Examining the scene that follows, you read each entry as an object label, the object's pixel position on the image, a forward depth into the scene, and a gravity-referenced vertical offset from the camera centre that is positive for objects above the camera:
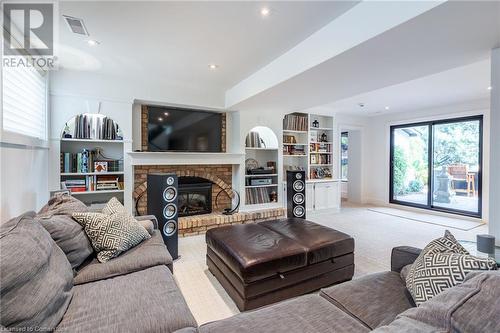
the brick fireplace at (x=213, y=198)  4.04 -0.59
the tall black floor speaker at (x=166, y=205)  2.94 -0.48
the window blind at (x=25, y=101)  2.22 +0.67
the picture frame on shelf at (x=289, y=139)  5.42 +0.60
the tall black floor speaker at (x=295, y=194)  3.73 -0.43
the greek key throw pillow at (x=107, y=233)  1.87 -0.53
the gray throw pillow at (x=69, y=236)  1.60 -0.49
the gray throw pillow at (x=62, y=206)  1.90 -0.34
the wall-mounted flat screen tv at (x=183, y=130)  4.05 +0.62
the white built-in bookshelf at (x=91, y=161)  3.48 +0.07
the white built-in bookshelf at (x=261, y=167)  4.81 -0.03
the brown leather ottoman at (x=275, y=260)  1.94 -0.81
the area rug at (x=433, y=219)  4.53 -1.08
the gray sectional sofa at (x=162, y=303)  0.78 -0.73
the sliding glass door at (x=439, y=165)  5.02 +0.02
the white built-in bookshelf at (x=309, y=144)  5.41 +0.49
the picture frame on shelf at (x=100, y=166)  3.61 -0.01
